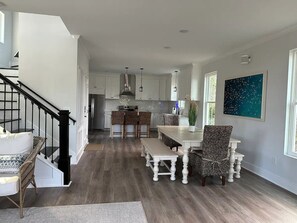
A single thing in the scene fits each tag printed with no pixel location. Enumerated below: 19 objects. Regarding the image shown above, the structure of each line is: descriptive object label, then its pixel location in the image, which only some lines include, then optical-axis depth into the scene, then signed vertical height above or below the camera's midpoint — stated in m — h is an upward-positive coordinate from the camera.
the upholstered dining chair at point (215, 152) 3.36 -0.72
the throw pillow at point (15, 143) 2.66 -0.53
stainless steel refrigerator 9.20 -0.36
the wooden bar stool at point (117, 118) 8.02 -0.54
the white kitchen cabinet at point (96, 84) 9.38 +0.80
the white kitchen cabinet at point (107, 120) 9.63 -0.75
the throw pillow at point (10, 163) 2.59 -0.75
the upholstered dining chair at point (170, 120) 5.49 -0.43
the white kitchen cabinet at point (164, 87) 9.85 +0.80
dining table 3.54 -0.60
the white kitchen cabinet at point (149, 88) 9.87 +0.73
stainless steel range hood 9.73 +0.91
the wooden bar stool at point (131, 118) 8.16 -0.53
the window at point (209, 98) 6.17 +0.24
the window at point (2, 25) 5.53 +1.87
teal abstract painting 4.13 +0.24
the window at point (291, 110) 3.49 -0.01
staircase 3.26 -0.47
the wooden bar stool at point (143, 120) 8.27 -0.60
